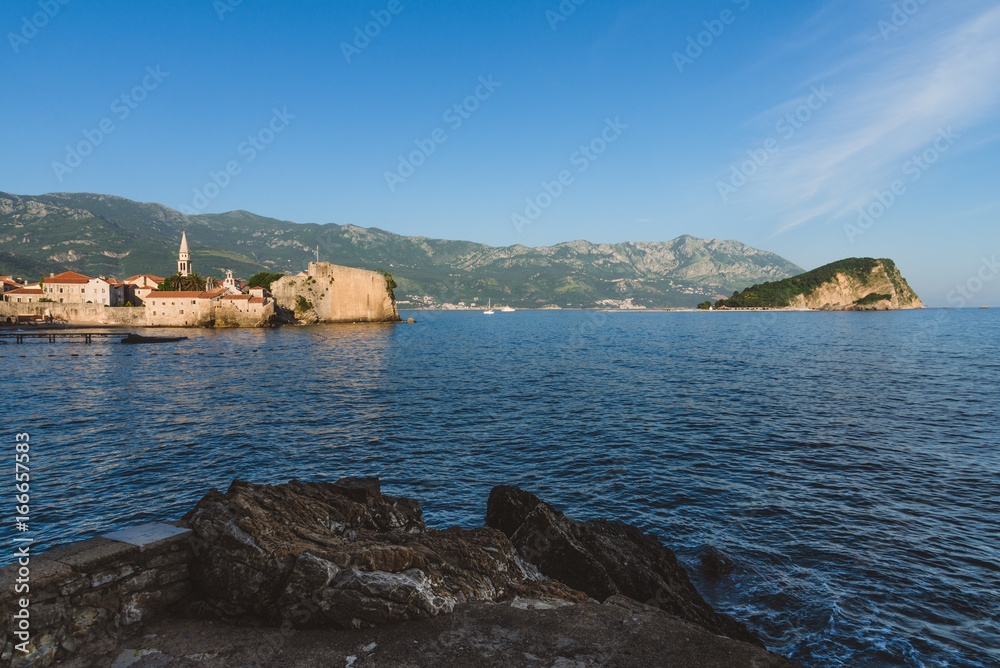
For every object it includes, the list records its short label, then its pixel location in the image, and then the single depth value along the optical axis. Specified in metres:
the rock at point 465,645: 5.41
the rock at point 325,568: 6.09
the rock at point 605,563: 9.14
